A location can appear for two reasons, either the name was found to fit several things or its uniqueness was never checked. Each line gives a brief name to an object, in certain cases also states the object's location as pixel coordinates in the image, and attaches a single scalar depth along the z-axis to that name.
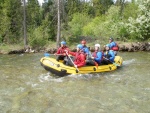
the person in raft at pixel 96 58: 8.08
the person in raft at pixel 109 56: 8.71
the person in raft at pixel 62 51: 8.52
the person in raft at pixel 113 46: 9.90
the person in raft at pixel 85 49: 8.73
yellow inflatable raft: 7.53
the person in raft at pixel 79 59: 7.69
